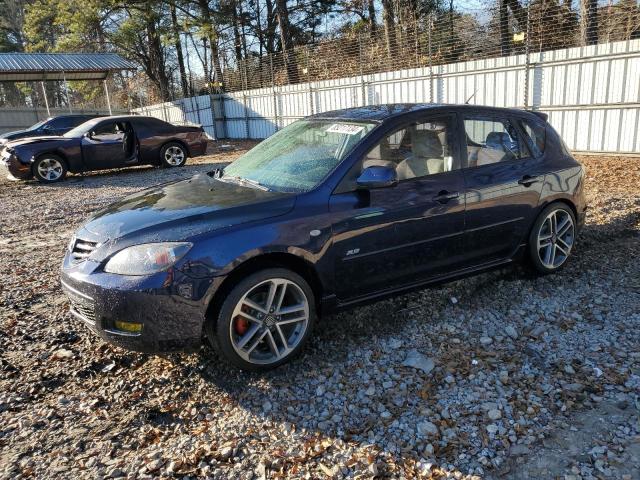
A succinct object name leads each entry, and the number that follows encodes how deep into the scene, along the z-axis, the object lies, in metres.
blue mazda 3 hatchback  3.04
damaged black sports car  11.77
